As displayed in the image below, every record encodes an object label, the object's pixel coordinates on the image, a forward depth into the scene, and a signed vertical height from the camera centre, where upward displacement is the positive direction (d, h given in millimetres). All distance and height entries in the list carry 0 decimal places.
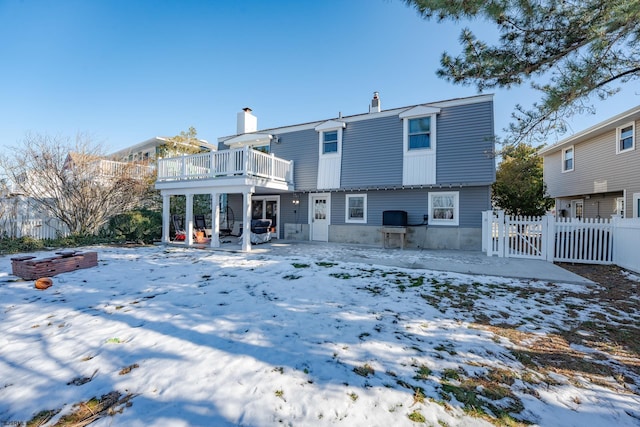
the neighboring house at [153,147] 15986 +4426
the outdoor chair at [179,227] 11461 -794
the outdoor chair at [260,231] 10992 -832
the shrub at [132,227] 10997 -726
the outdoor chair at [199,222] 12195 -529
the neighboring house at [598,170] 10750 +2228
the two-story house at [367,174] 9625 +1486
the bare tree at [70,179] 9711 +1119
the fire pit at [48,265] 5246 -1168
